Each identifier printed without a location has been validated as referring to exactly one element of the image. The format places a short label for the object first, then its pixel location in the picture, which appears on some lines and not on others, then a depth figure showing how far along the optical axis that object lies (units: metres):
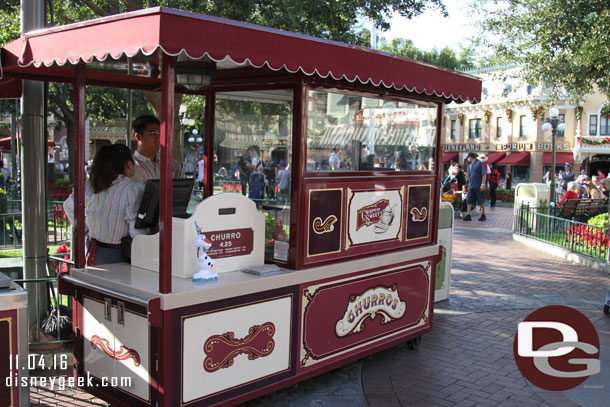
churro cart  3.38
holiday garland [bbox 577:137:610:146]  35.00
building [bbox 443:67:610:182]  36.22
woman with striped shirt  4.16
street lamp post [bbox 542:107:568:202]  16.65
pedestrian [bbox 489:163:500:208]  20.59
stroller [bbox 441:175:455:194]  16.16
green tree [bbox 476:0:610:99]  10.73
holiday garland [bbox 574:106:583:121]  35.18
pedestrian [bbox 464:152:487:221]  14.84
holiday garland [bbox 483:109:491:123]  40.10
